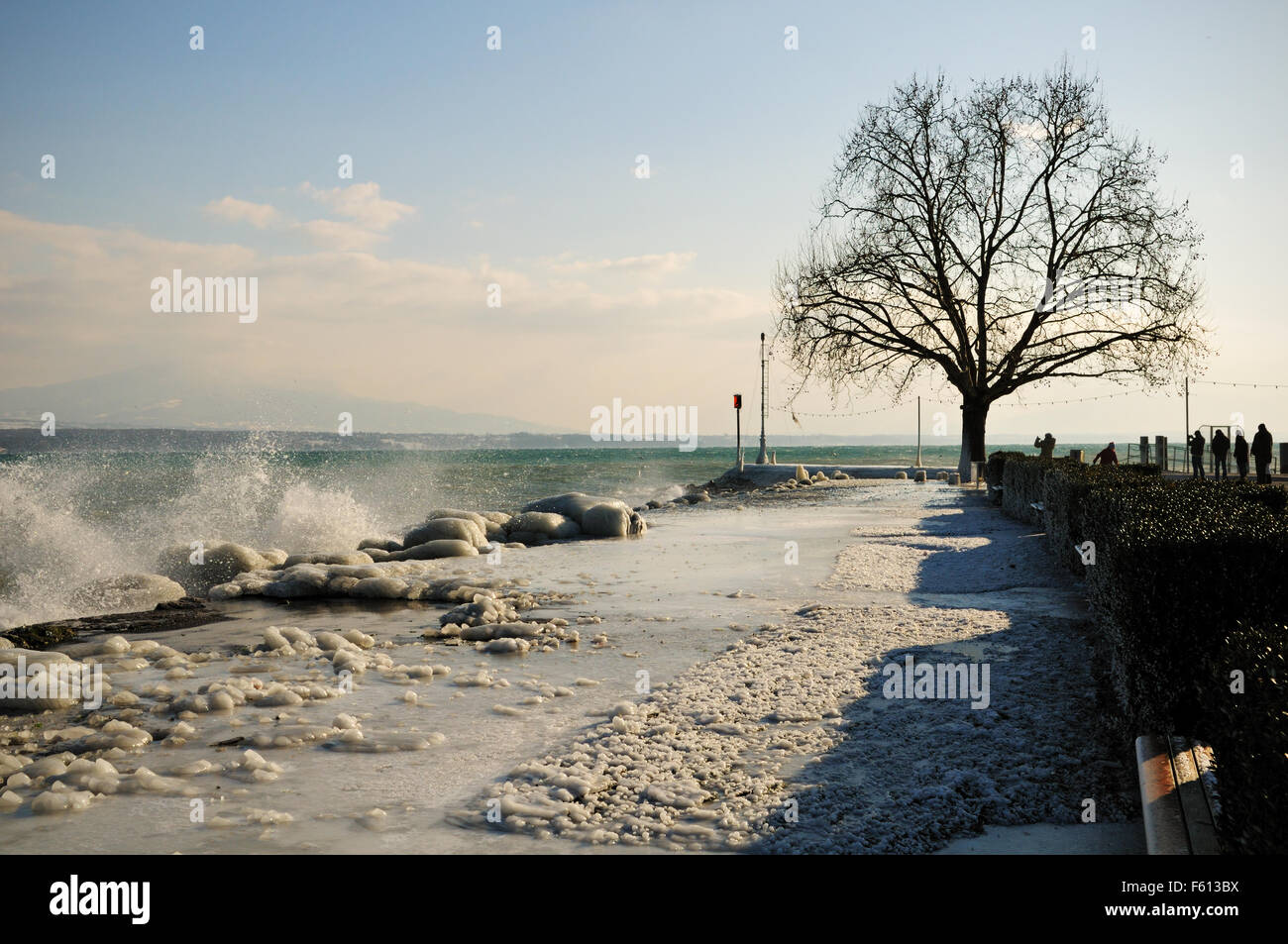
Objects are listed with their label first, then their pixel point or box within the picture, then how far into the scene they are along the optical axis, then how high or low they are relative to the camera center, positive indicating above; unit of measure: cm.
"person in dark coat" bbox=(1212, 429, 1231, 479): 2862 +12
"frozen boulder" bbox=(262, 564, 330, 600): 1187 -173
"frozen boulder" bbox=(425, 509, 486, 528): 1868 -130
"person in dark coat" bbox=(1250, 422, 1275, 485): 2498 +18
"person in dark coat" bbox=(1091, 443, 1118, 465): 2339 -6
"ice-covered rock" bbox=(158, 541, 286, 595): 1373 -169
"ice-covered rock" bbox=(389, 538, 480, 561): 1567 -168
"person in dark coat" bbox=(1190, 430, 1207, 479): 3040 +9
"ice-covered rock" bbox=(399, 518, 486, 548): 1681 -146
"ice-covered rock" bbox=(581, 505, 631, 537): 1869 -142
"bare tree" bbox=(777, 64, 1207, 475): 2908 +622
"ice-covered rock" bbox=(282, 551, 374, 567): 1450 -168
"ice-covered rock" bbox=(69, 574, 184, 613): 1141 -180
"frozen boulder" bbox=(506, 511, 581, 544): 1875 -151
